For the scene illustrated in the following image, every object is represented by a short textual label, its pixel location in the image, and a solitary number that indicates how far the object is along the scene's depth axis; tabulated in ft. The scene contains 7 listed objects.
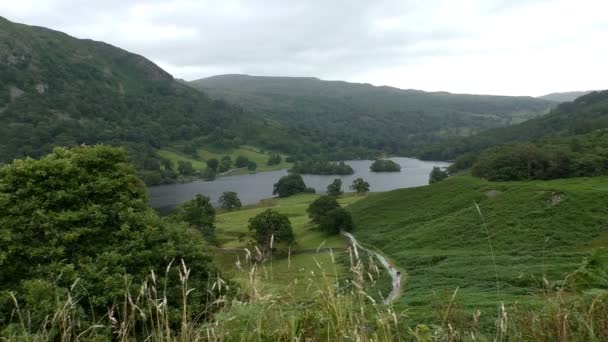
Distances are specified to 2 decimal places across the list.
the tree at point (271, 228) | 192.44
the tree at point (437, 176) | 402.60
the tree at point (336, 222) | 215.31
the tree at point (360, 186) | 388.57
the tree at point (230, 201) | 350.23
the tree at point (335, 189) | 376.89
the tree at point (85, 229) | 45.93
